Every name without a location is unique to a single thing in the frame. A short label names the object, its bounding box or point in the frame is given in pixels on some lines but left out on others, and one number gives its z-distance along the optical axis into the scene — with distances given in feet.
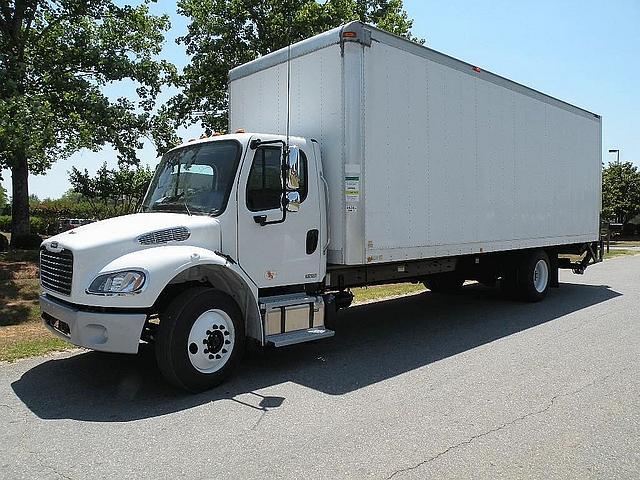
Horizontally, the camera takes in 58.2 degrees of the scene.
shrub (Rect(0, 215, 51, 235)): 105.84
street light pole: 148.93
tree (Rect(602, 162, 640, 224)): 138.41
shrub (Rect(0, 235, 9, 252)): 57.16
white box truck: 18.29
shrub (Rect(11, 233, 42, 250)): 60.08
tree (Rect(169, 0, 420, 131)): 58.49
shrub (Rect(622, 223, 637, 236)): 153.28
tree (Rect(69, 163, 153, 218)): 94.94
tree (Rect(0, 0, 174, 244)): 53.83
